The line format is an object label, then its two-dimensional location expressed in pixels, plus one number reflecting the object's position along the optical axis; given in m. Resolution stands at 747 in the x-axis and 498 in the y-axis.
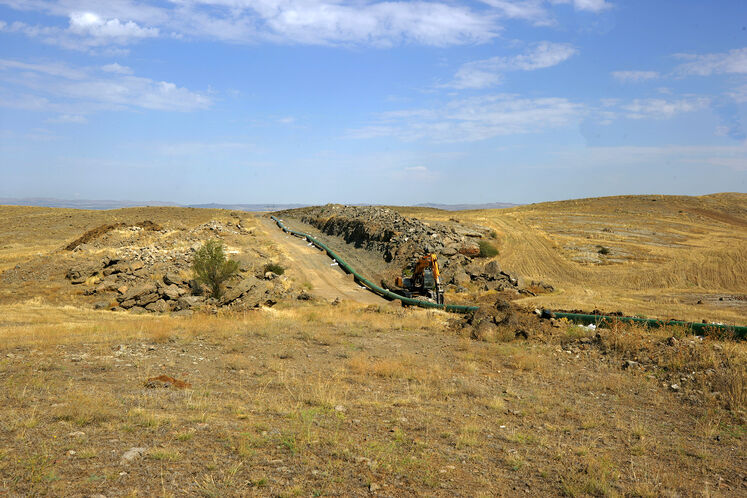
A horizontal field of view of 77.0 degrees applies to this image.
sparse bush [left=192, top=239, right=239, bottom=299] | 27.38
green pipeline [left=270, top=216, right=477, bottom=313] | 24.28
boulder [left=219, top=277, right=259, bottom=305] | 25.30
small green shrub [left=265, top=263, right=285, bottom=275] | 33.78
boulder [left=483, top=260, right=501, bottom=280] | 33.56
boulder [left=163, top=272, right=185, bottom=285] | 28.25
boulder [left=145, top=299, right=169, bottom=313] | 24.58
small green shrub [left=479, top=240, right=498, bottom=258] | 44.35
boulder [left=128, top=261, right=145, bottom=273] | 30.97
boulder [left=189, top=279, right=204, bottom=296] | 27.86
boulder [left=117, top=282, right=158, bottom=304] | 25.28
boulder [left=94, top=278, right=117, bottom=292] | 27.71
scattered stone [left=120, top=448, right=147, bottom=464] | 6.33
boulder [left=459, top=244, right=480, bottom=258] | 42.71
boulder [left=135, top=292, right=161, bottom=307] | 24.97
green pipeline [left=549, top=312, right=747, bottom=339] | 15.27
